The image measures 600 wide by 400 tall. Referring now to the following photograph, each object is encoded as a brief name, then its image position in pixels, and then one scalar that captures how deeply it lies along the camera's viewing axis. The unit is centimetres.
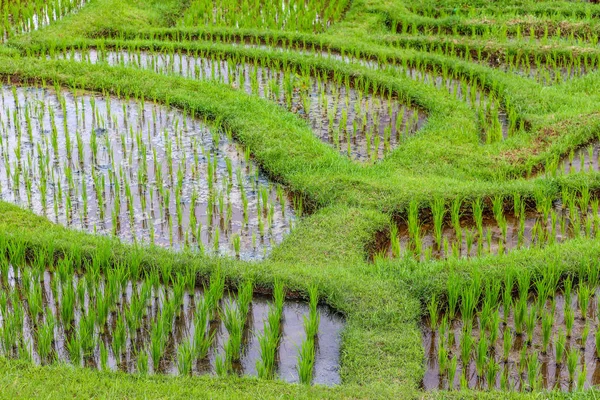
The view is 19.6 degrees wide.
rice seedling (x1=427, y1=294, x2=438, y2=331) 941
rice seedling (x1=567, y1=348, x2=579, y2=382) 836
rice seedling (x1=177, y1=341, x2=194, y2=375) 846
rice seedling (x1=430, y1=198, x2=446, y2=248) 1145
